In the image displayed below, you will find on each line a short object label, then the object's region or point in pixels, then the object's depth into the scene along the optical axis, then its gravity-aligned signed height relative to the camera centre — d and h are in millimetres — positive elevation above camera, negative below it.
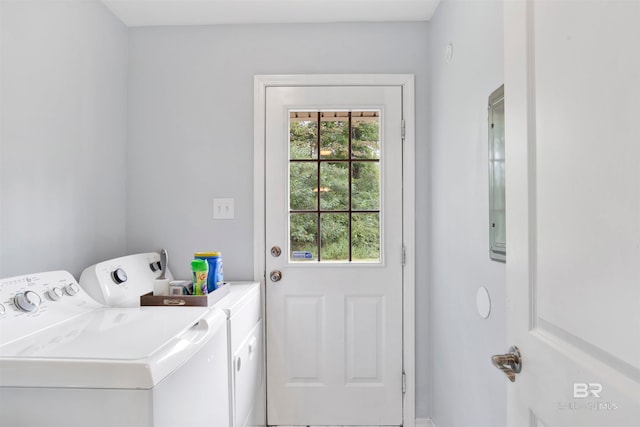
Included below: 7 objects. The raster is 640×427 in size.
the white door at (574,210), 546 +4
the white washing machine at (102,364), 895 -380
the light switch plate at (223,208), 2115 +23
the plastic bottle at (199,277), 1594 -269
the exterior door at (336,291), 2100 -434
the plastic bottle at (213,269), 1703 -253
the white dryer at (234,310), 1557 -435
